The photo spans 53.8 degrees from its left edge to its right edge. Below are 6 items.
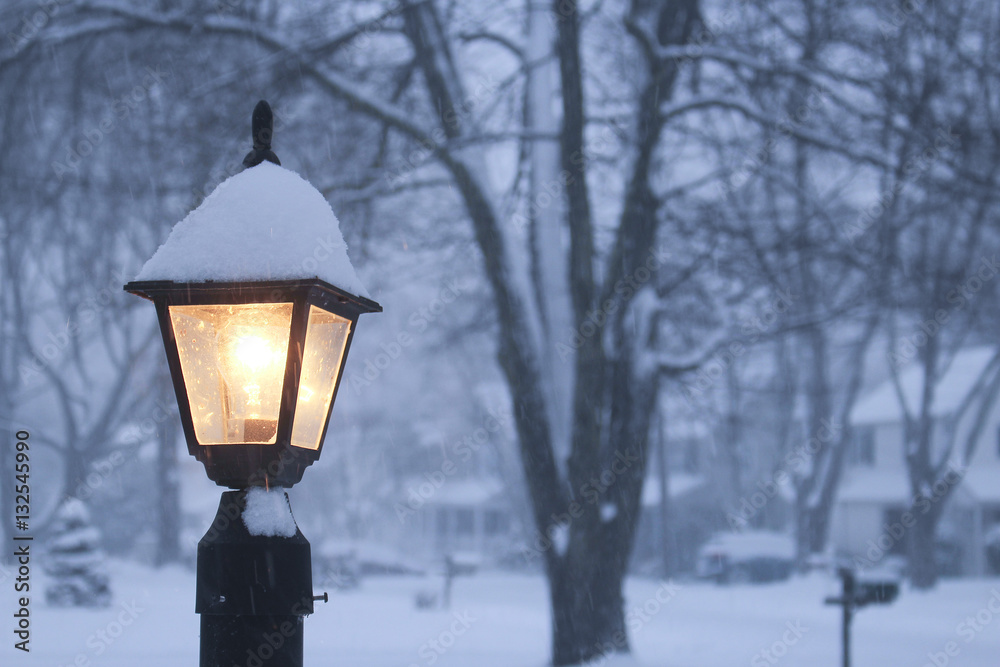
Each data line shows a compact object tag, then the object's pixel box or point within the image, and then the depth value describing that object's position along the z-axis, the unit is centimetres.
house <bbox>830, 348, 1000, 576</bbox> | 3447
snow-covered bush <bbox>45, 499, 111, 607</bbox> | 1675
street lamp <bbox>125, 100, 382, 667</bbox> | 283
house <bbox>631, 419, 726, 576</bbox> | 4122
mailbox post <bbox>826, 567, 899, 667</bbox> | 820
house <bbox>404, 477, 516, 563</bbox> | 4981
